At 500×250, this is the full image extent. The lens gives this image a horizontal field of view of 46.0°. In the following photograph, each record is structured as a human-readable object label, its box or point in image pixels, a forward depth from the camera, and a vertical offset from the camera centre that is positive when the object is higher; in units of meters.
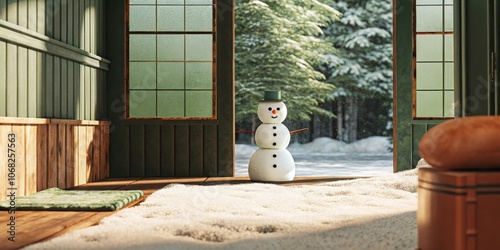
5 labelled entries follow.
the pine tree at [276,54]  10.54 +1.34
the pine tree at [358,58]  11.54 +1.39
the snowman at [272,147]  4.32 -0.14
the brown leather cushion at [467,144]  1.46 -0.04
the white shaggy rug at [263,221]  1.84 -0.36
